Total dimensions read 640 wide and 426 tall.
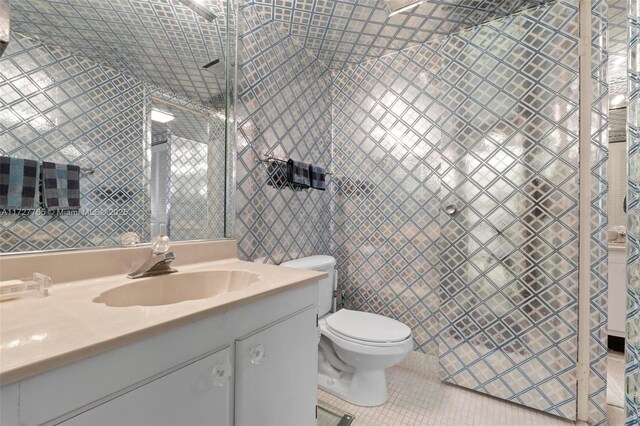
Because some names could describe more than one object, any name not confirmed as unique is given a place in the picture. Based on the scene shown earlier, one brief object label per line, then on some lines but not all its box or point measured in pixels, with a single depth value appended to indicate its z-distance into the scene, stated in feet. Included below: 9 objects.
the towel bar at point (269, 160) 5.72
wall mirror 3.04
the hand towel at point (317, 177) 6.64
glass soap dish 2.55
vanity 1.63
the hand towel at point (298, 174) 6.05
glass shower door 5.33
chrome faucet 3.54
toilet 5.16
